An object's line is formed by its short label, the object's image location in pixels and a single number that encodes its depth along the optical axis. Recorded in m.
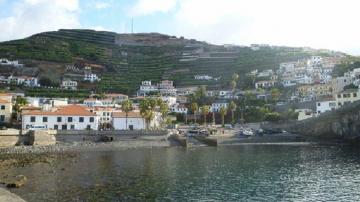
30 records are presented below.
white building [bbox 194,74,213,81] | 188.77
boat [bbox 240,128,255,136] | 100.43
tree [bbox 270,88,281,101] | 133.88
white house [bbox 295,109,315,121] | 113.12
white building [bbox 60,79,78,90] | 171.00
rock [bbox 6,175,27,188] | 43.10
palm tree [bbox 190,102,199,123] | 122.38
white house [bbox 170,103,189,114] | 141.93
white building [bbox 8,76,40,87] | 164.41
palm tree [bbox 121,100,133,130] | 97.81
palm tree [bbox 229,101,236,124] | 123.44
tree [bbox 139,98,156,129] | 97.12
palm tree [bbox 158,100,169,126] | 104.50
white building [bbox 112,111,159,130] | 102.50
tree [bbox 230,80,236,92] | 149.36
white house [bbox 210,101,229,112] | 141.90
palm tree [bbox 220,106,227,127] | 117.81
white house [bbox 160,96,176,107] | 149.36
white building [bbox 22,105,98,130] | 91.69
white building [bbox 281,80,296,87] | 153.62
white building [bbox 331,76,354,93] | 124.94
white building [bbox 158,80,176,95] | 172.25
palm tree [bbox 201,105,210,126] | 119.62
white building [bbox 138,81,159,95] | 172.12
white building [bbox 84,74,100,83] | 182.95
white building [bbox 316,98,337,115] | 114.80
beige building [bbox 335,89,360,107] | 111.06
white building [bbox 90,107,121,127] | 107.10
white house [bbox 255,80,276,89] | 156.90
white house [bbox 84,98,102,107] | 130.98
